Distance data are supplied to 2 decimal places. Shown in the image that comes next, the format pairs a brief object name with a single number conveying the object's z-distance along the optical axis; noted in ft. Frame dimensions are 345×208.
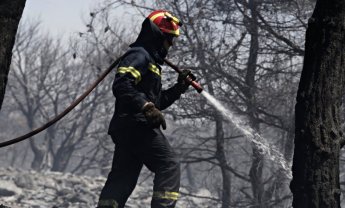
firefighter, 25.75
